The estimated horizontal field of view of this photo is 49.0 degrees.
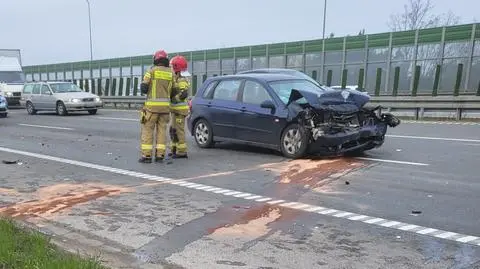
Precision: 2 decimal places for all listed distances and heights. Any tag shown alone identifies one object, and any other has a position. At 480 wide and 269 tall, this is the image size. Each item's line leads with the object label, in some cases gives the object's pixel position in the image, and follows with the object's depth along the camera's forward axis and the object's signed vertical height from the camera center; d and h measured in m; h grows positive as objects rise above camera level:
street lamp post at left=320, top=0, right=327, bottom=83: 31.88 +0.83
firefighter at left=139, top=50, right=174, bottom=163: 9.38 -0.67
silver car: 24.17 -1.67
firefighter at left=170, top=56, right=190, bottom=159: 9.87 -0.77
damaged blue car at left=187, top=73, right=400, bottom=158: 9.12 -0.83
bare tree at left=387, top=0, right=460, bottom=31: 47.94 +5.27
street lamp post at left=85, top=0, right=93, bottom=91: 43.38 +0.41
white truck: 31.05 -0.84
